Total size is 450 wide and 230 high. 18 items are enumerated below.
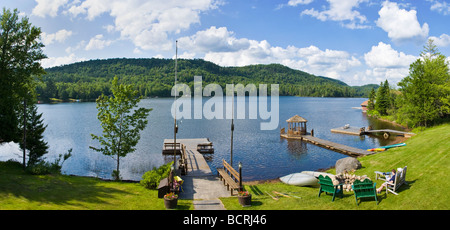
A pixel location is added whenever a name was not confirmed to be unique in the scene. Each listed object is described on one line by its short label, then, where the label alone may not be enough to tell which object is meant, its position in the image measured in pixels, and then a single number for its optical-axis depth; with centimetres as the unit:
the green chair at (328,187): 1248
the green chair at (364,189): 1123
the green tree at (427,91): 3872
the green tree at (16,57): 1806
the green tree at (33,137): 2492
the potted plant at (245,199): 1259
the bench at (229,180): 1489
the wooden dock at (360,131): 4302
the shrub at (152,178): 1614
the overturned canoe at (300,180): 1772
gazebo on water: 4478
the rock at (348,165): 1944
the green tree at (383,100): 7381
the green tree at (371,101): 8448
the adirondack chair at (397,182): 1177
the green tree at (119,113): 2103
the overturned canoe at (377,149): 3112
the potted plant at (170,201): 1233
